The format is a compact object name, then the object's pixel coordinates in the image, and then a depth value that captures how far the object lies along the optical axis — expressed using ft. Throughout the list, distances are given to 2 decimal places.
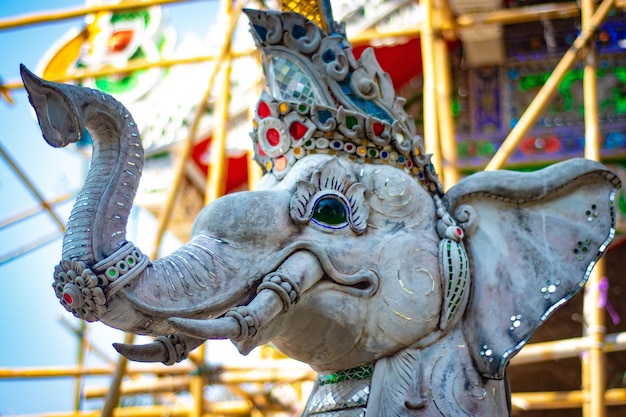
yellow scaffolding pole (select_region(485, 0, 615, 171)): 12.41
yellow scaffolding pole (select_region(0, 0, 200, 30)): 16.10
